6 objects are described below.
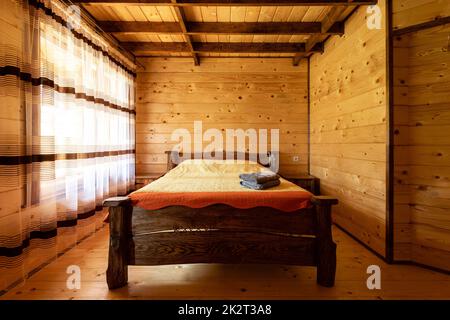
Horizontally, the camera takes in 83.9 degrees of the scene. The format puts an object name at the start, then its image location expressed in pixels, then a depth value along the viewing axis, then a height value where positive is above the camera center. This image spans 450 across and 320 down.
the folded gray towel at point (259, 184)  1.95 -0.25
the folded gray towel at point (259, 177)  1.99 -0.19
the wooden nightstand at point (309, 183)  3.45 -0.40
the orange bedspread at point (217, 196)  1.69 -0.29
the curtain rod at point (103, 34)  2.42 +1.36
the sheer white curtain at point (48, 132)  1.65 +0.18
